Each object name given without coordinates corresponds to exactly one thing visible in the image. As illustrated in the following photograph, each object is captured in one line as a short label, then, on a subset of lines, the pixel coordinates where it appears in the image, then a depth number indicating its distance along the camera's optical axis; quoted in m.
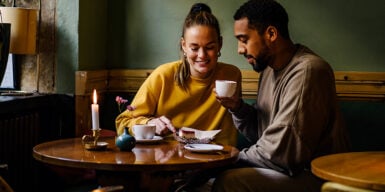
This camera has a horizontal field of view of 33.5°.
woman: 3.44
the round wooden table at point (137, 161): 2.58
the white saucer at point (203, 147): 2.82
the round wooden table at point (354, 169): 2.06
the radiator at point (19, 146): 3.51
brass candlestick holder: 2.87
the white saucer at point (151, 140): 3.07
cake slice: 3.11
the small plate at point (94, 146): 2.87
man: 2.82
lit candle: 2.71
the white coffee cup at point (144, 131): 3.05
